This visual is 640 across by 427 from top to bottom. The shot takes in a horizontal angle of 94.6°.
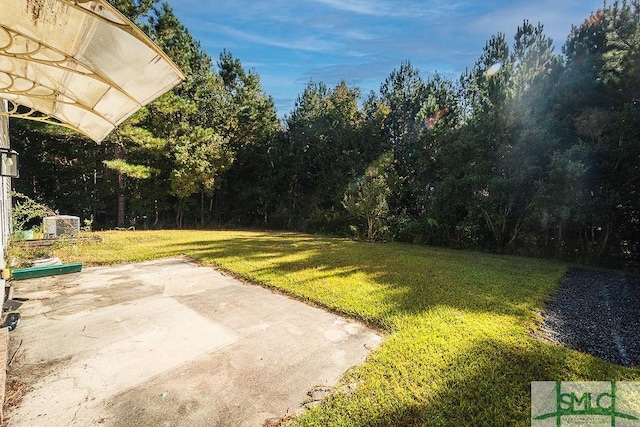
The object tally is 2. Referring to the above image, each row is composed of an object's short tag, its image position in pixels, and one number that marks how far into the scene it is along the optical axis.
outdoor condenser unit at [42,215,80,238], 8.04
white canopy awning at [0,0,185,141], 2.22
